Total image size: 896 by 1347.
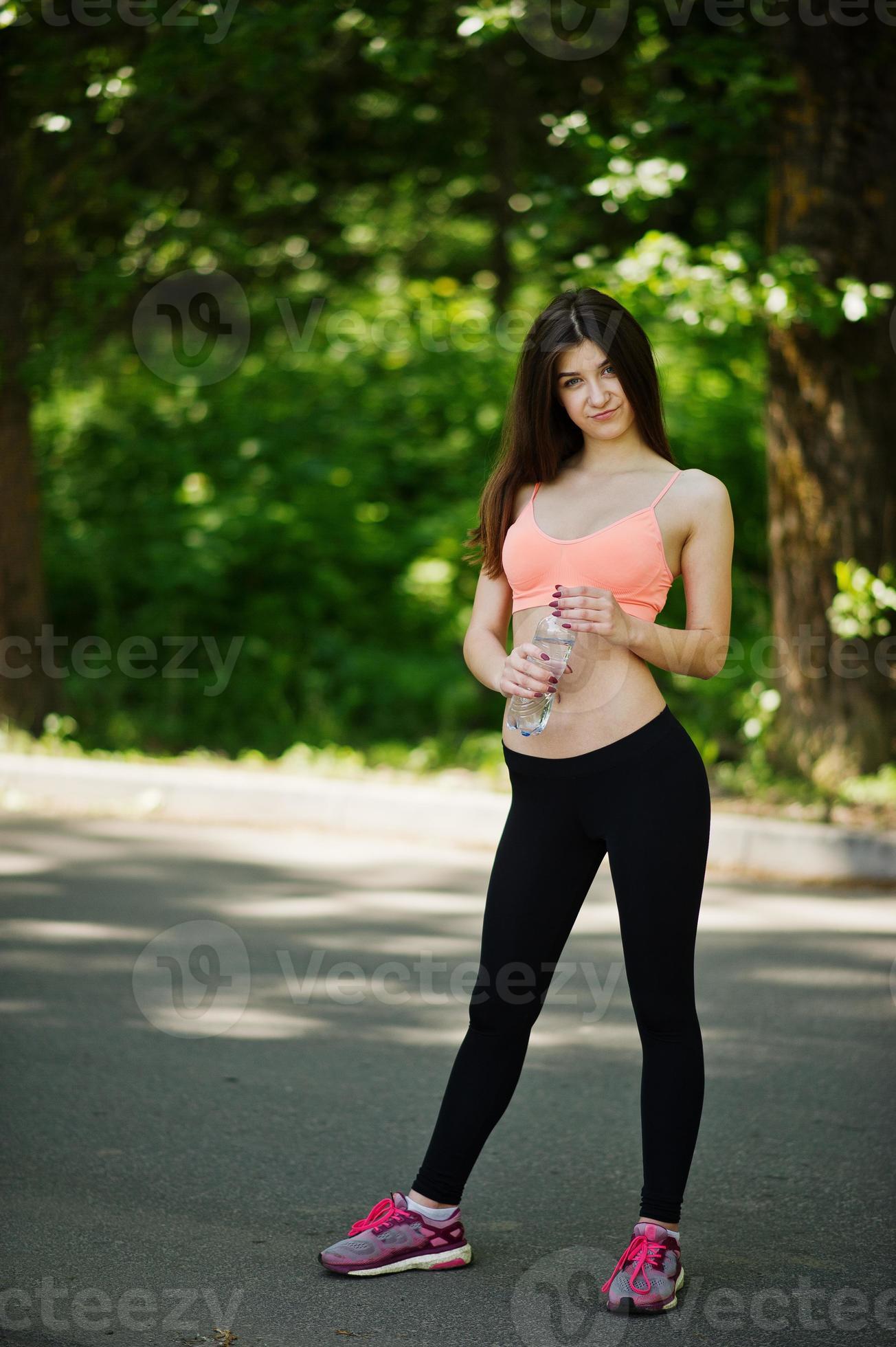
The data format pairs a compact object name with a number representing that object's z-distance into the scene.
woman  5.86
